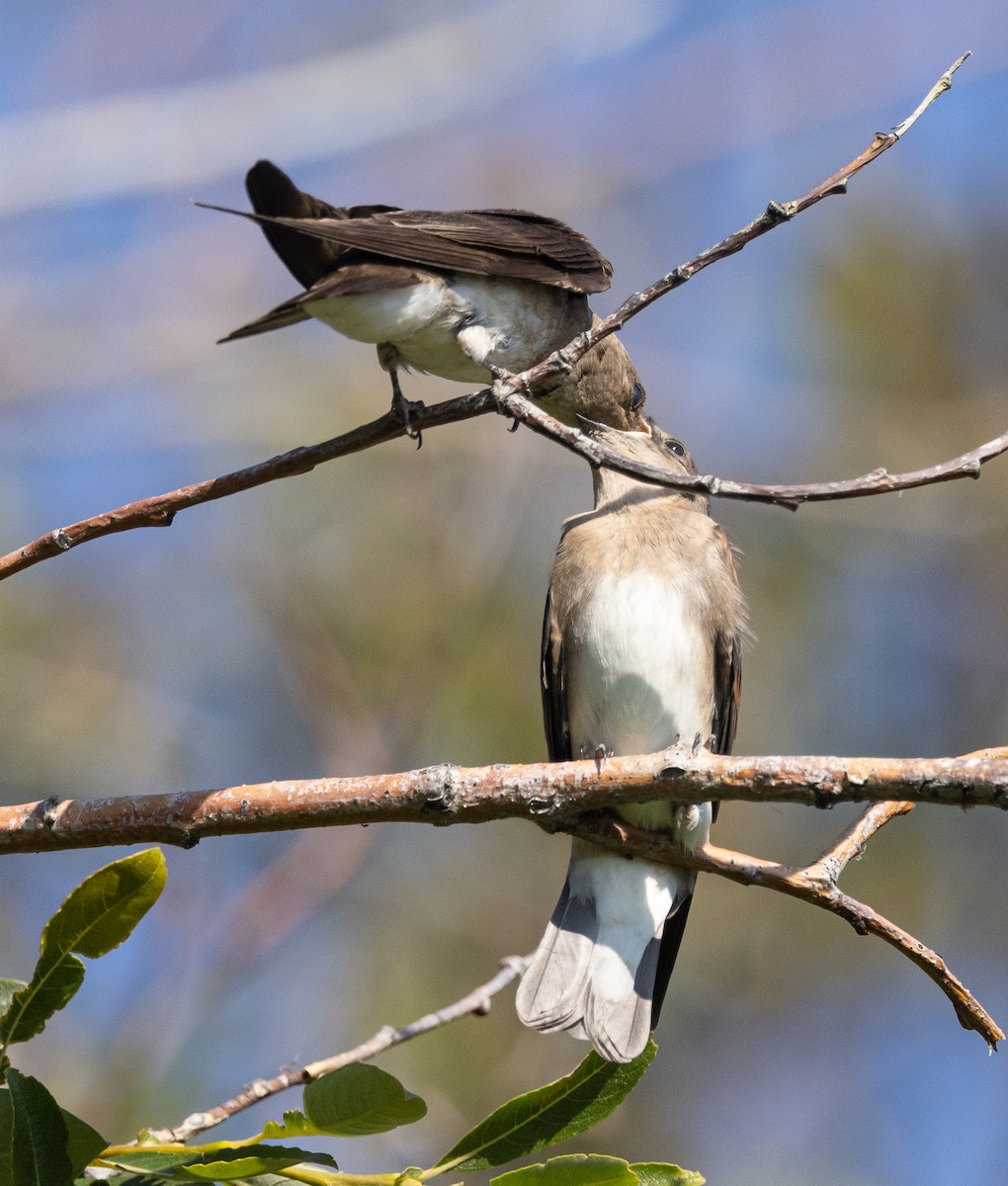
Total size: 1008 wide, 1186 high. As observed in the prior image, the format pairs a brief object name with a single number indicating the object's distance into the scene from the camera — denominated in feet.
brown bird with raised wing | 30.68
